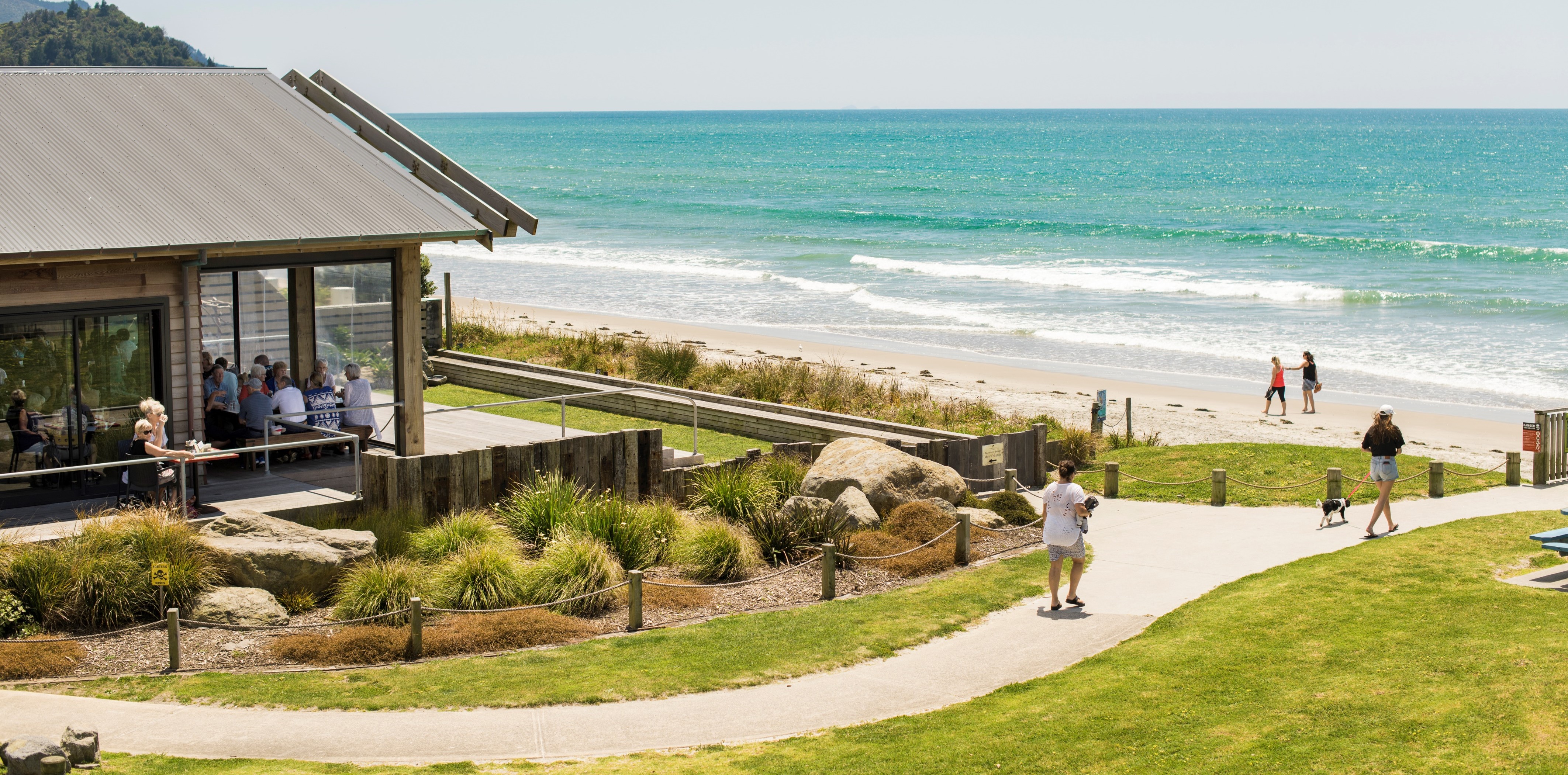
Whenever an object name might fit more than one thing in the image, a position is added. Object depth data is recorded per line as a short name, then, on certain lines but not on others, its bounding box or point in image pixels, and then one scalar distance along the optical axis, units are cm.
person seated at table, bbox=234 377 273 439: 1625
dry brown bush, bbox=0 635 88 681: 1125
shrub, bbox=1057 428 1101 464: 2158
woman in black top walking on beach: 3005
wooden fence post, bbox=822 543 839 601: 1423
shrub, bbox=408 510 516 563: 1445
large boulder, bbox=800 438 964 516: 1694
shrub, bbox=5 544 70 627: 1235
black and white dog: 1722
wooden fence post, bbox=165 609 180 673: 1141
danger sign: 1997
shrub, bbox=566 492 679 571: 1495
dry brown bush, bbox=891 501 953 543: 1616
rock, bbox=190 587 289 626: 1263
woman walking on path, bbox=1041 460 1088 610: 1359
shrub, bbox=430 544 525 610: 1331
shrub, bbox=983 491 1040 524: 1766
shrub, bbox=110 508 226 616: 1269
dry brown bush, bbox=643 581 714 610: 1388
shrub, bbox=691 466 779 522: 1638
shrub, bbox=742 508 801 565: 1560
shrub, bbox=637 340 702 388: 2558
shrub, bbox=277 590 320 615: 1330
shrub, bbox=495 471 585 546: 1530
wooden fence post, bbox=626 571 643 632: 1304
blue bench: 1320
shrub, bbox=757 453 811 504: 1714
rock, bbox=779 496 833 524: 1577
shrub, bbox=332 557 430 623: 1298
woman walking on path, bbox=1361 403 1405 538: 1639
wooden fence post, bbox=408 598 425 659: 1205
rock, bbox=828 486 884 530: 1608
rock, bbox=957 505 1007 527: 1722
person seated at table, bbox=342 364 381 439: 1708
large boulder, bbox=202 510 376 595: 1323
